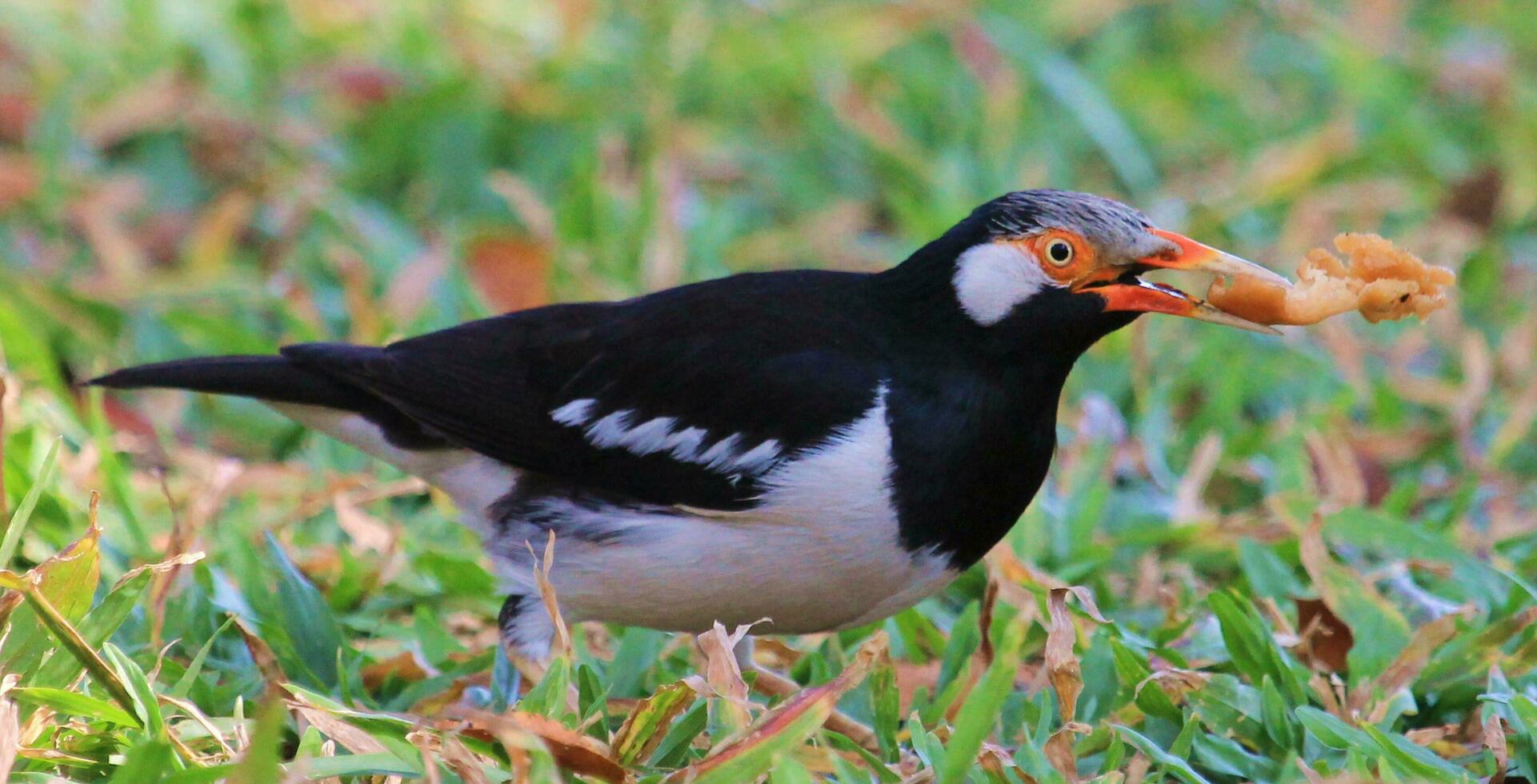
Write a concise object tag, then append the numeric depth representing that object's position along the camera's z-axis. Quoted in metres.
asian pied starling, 6.42
